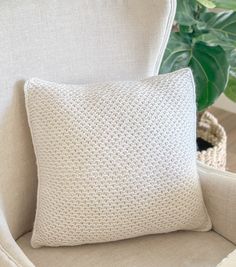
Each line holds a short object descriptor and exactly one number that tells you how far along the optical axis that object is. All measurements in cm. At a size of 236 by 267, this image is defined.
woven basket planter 157
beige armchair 101
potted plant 139
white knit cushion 98
